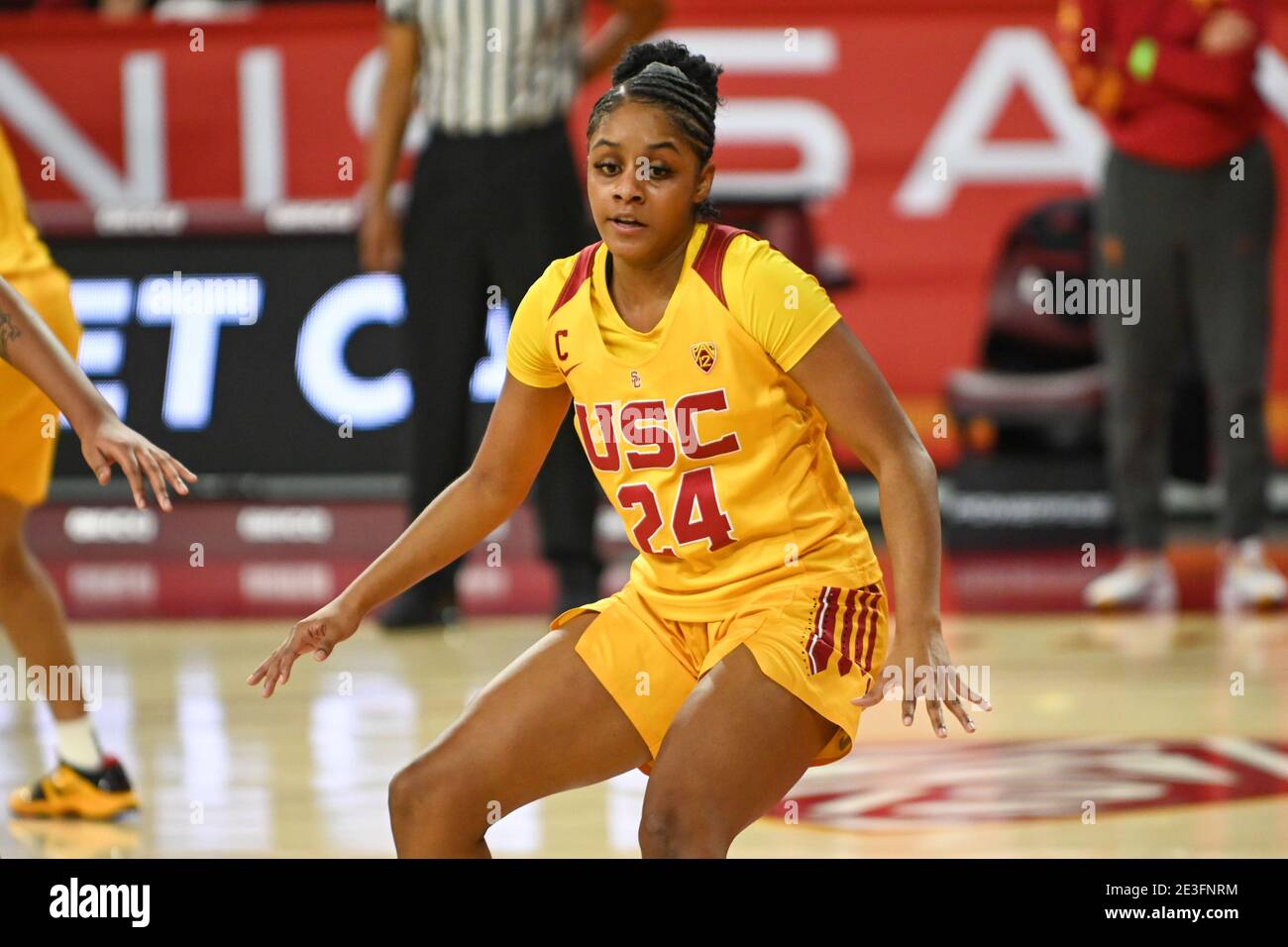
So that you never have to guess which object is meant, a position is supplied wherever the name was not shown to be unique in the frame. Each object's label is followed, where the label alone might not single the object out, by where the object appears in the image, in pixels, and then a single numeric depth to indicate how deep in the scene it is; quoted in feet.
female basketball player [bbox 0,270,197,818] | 29.35
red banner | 60.39
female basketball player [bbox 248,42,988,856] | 20.99
